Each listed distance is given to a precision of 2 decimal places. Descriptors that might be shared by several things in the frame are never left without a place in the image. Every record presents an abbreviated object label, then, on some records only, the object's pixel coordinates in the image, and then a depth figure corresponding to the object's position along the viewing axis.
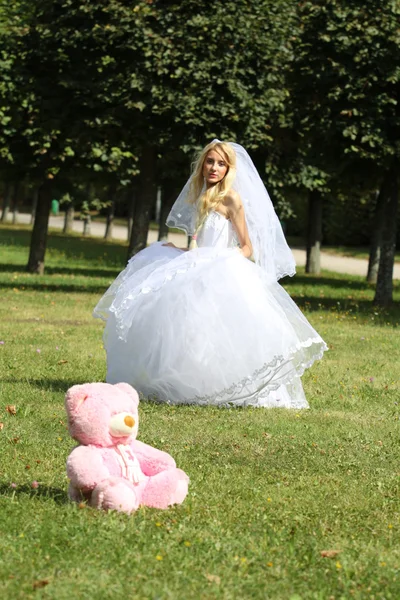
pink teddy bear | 5.90
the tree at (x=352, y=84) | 20.80
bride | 9.55
